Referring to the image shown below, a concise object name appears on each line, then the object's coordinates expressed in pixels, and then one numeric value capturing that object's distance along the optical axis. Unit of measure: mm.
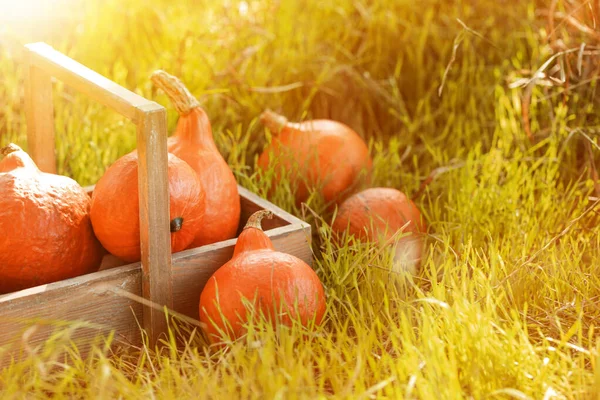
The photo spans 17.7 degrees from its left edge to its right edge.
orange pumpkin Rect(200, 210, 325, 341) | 2293
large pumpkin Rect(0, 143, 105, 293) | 2310
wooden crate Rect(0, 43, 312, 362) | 2257
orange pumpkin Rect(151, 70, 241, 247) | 2458
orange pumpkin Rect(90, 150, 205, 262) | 2324
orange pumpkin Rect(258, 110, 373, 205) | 2692
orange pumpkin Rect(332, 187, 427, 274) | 2539
